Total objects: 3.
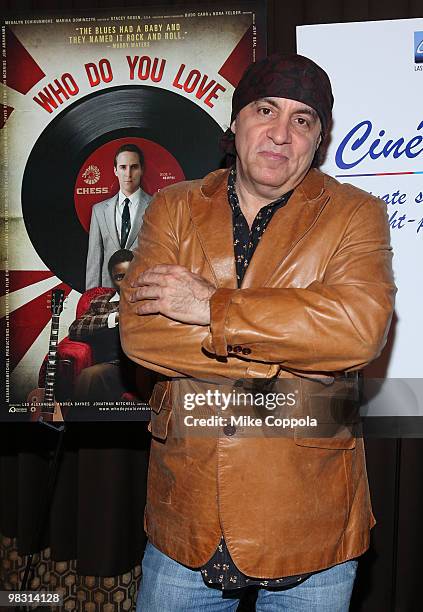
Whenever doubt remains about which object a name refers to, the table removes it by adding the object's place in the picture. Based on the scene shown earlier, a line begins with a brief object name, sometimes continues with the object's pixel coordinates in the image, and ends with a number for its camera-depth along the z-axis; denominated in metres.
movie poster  2.02
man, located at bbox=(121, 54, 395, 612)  1.30
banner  1.97
